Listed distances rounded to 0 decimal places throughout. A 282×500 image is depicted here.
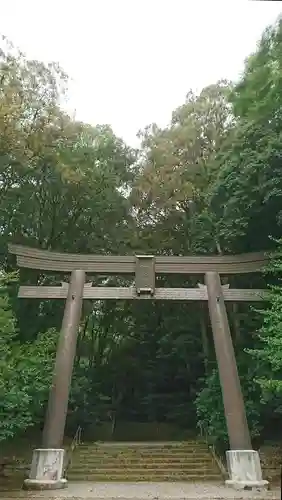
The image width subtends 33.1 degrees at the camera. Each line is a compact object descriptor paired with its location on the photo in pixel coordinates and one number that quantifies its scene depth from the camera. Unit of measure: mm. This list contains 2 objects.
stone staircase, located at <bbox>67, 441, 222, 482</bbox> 10258
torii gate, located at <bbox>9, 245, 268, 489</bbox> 9367
